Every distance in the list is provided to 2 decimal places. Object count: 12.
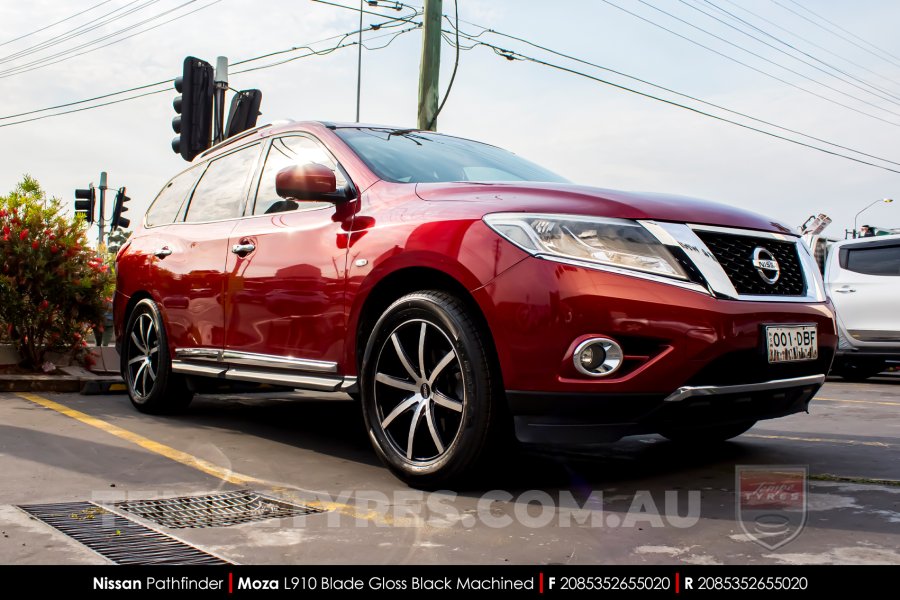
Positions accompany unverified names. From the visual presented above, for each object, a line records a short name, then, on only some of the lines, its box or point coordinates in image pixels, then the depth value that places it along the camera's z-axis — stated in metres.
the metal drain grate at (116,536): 2.80
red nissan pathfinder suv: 3.39
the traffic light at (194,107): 9.98
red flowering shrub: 7.82
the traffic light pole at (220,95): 10.30
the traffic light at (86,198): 21.28
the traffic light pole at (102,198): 22.03
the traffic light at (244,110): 9.98
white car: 10.31
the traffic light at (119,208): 21.67
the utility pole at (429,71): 11.82
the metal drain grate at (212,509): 3.30
